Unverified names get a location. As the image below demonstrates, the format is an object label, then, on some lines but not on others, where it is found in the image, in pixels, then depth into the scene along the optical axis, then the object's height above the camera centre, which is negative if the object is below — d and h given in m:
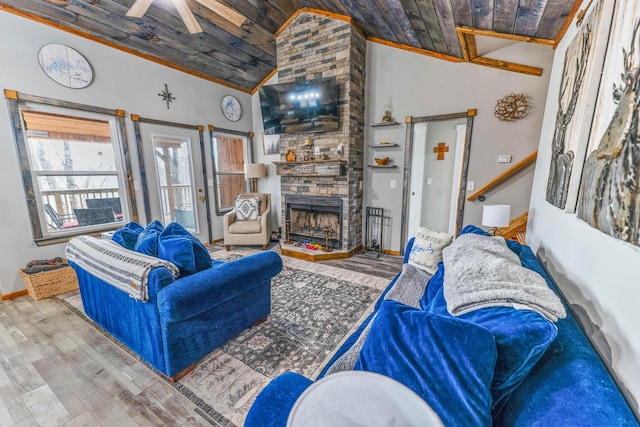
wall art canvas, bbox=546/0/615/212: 1.05 +0.33
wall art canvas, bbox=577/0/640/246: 0.68 +0.08
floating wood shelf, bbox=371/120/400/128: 3.47 +0.68
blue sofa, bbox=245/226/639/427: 0.55 -0.51
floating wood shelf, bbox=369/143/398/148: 3.53 +0.39
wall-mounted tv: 3.44 +0.98
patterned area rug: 1.46 -1.25
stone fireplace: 3.36 +0.58
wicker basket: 2.49 -1.06
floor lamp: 4.57 +0.08
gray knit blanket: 0.74 -0.39
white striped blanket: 1.41 -0.54
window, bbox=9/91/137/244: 2.64 +0.10
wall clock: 4.45 +1.20
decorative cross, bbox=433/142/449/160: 4.06 +0.36
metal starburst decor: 3.63 +1.16
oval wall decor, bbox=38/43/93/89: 2.62 +1.20
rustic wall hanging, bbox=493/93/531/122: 2.76 +0.70
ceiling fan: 1.90 +1.29
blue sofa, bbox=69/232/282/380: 1.39 -0.86
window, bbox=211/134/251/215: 4.54 +0.17
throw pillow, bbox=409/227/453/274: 1.81 -0.56
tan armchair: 4.05 -0.91
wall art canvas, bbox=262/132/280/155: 4.67 +0.57
